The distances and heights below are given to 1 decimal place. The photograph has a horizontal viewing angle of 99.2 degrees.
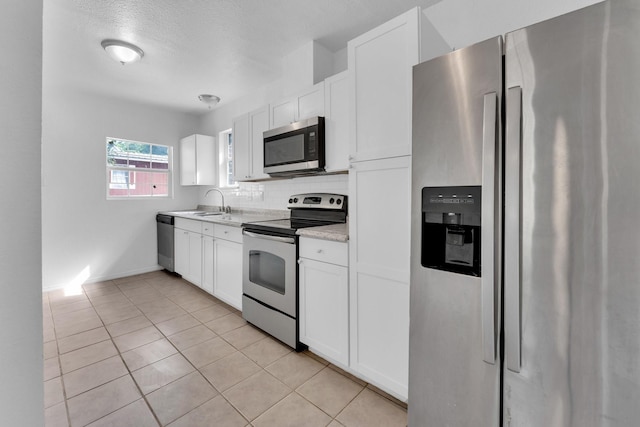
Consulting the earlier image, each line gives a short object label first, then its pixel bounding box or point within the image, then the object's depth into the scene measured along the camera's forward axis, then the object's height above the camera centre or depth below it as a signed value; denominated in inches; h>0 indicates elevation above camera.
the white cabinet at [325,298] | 73.2 -24.5
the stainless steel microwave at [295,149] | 94.3 +24.0
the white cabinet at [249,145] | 122.2 +32.5
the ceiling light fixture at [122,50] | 101.7 +62.0
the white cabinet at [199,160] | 177.9 +35.0
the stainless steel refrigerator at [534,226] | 32.0 -1.8
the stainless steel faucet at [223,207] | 172.7 +3.4
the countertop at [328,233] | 72.3 -5.6
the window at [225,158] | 176.6 +35.8
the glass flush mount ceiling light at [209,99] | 155.2 +65.6
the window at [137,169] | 165.2 +27.6
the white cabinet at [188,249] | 139.5 -20.2
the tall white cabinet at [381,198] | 59.8 +3.4
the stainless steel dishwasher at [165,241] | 164.9 -17.9
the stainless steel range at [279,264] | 86.4 -17.7
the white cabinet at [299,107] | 96.0 +40.5
